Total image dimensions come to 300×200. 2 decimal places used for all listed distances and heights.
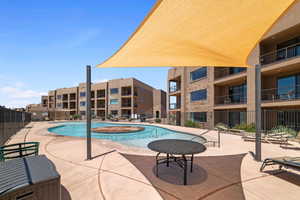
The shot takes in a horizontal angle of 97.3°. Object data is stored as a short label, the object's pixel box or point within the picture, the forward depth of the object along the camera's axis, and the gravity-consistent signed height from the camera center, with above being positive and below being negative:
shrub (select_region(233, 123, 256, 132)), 10.51 -2.05
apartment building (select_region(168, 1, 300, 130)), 9.97 +1.84
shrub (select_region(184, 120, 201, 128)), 16.08 -2.69
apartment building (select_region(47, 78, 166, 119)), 33.44 +0.93
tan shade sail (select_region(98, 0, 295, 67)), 2.18 +1.51
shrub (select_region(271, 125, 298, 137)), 8.50 -1.90
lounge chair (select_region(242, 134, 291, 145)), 6.82 -1.98
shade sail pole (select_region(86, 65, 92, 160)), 4.44 +0.05
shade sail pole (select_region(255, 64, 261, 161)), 4.29 -0.18
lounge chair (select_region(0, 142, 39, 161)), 2.92 -1.13
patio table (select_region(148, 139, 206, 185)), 2.94 -1.11
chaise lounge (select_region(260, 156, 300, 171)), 3.08 -1.47
